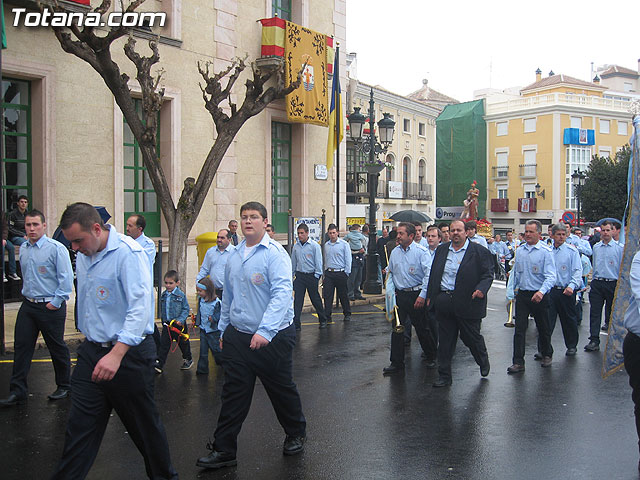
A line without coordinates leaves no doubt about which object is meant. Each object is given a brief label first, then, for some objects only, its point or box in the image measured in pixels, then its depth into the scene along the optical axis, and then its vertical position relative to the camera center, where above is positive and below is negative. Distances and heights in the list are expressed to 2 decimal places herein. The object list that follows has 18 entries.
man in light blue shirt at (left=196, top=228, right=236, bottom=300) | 9.27 -0.51
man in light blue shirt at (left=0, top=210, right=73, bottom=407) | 6.70 -0.76
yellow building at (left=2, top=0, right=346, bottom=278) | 13.51 +2.20
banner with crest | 18.61 +4.31
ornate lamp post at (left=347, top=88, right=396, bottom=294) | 17.56 +1.35
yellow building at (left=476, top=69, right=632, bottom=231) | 55.34 +6.71
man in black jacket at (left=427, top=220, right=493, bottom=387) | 7.83 -0.85
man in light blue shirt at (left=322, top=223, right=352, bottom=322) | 12.91 -0.91
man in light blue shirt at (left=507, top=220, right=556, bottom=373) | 8.61 -0.85
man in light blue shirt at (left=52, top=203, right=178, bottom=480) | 4.11 -0.79
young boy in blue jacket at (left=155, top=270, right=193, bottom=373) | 8.21 -1.19
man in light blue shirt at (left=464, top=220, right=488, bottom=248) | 13.02 -0.18
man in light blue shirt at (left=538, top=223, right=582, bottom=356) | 9.82 -0.96
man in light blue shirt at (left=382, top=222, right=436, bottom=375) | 8.64 -0.71
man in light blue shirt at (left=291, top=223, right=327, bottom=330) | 12.16 -0.84
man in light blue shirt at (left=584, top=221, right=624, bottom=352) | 10.45 -0.80
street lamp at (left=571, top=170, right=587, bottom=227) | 32.63 +2.25
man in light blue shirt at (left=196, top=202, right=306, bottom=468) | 5.05 -0.89
